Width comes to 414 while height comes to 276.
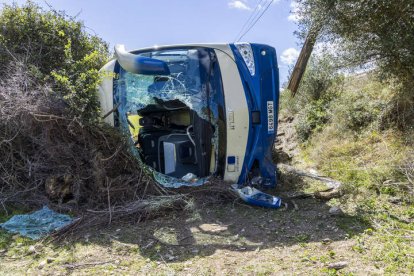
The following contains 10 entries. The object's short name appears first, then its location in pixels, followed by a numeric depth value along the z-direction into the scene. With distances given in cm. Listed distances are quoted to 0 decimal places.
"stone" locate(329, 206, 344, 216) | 350
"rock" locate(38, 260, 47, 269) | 268
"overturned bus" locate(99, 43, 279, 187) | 429
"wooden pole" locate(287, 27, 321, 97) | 723
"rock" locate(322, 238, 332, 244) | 290
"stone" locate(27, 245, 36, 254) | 293
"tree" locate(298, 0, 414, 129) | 523
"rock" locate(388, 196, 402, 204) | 368
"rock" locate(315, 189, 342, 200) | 400
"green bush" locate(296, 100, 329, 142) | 710
